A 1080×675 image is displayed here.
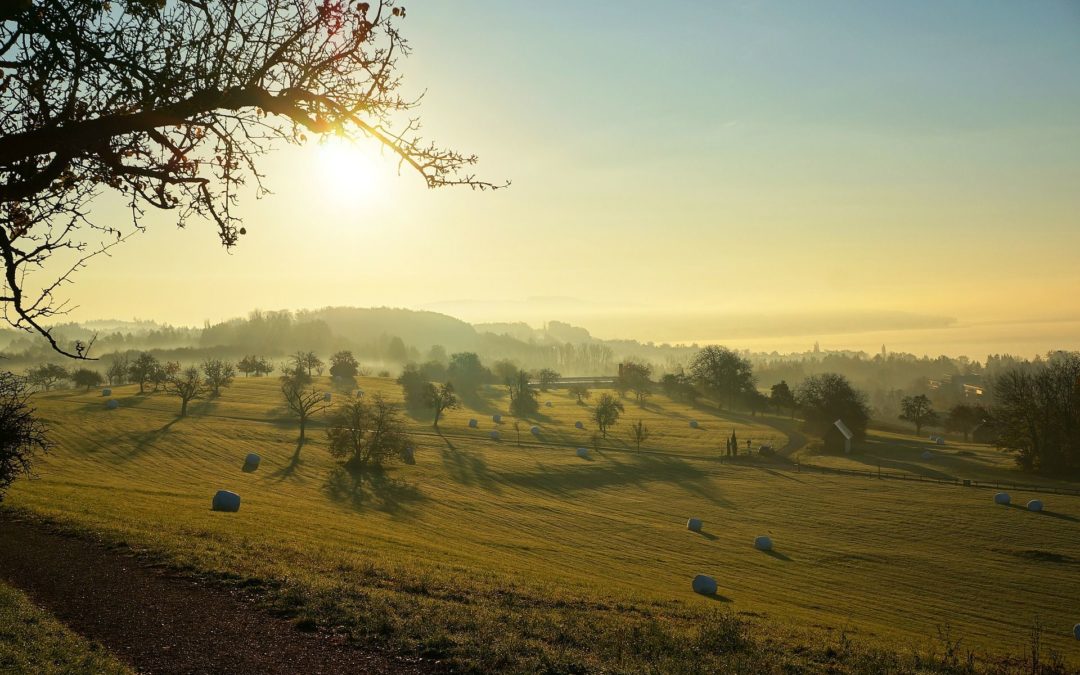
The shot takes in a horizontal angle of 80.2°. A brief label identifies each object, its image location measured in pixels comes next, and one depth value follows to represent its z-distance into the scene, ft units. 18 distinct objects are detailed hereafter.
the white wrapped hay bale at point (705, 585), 93.56
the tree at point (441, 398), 300.20
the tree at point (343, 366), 435.12
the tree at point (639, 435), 270.67
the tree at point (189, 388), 252.21
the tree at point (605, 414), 302.66
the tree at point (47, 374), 355.15
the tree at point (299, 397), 234.01
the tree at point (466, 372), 460.14
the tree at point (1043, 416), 241.76
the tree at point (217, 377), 310.65
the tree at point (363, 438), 193.06
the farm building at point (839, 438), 282.97
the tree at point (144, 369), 311.27
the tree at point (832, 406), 306.96
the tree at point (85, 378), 326.44
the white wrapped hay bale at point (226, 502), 102.42
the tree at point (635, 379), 473.26
